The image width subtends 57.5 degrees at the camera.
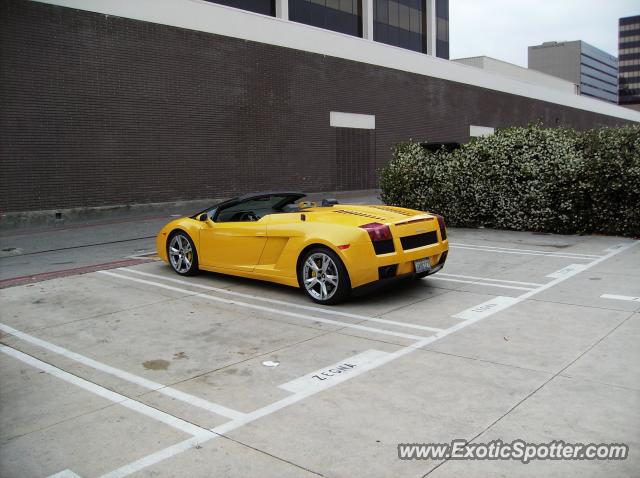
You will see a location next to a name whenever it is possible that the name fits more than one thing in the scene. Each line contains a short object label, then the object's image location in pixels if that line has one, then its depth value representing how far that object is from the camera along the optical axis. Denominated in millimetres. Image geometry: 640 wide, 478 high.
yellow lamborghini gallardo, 6598
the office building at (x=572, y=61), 127438
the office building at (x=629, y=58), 136625
